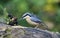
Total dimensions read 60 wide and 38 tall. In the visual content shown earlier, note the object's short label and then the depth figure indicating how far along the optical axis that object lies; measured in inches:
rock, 277.9
